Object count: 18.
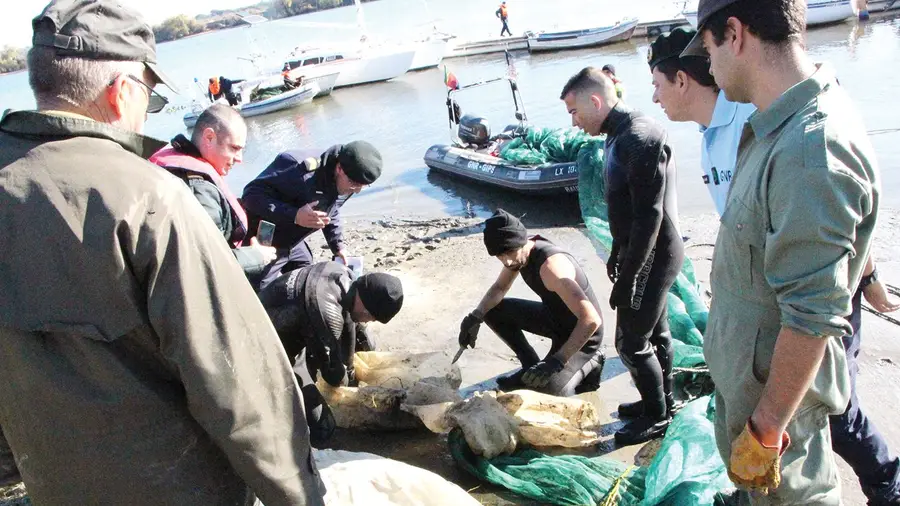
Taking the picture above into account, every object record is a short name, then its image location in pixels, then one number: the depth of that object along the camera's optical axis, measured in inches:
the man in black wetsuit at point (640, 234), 132.8
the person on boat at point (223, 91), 930.1
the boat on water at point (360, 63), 1082.7
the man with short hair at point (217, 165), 132.7
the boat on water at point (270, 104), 931.7
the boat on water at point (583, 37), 960.3
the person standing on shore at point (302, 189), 172.7
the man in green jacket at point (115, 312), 52.0
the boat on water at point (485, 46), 1140.5
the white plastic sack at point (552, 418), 137.0
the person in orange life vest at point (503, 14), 1186.6
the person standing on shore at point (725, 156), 95.9
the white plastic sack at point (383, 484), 88.3
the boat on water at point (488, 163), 350.0
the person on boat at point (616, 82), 210.0
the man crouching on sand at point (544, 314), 148.6
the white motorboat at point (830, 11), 808.9
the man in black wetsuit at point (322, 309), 134.9
